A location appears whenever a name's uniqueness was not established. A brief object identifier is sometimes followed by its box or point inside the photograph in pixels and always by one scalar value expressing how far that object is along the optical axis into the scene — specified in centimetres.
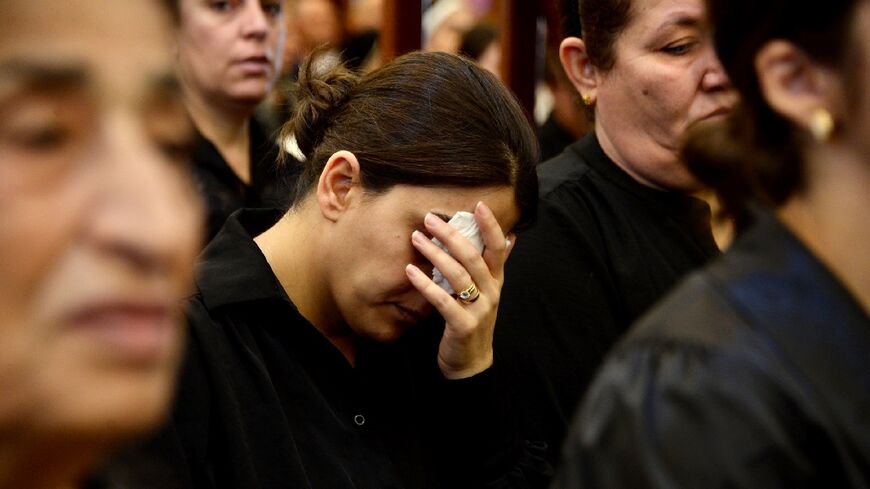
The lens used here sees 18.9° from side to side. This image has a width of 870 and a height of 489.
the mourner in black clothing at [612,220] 253
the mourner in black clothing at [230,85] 304
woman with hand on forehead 234
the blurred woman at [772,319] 182
